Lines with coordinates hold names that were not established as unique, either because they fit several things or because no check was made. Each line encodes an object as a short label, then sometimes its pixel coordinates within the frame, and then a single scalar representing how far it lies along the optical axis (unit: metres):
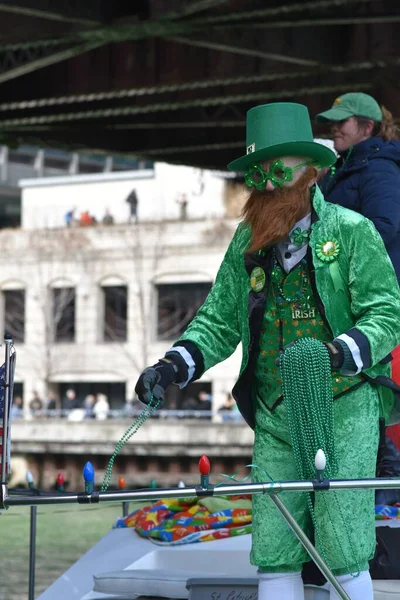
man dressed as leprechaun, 9.96
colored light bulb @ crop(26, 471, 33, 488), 13.29
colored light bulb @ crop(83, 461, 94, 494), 9.00
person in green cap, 13.23
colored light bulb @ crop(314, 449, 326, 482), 8.81
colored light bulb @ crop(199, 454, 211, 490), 8.76
